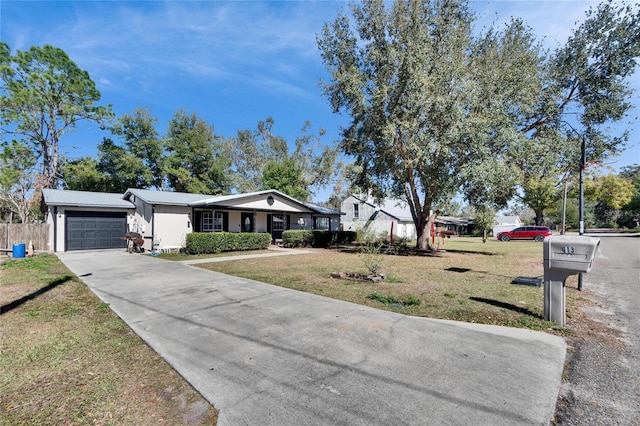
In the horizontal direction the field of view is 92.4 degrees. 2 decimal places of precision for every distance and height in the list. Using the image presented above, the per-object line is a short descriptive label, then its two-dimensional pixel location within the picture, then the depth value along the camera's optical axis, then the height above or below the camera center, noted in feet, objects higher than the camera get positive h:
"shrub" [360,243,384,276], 29.76 -4.63
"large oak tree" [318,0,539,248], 46.16 +19.83
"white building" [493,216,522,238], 192.75 -2.79
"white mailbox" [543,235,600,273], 14.79 -1.84
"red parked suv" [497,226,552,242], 103.01 -6.06
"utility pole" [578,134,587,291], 25.17 +1.05
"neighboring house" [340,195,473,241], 106.22 -0.60
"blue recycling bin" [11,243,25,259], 45.32 -5.39
